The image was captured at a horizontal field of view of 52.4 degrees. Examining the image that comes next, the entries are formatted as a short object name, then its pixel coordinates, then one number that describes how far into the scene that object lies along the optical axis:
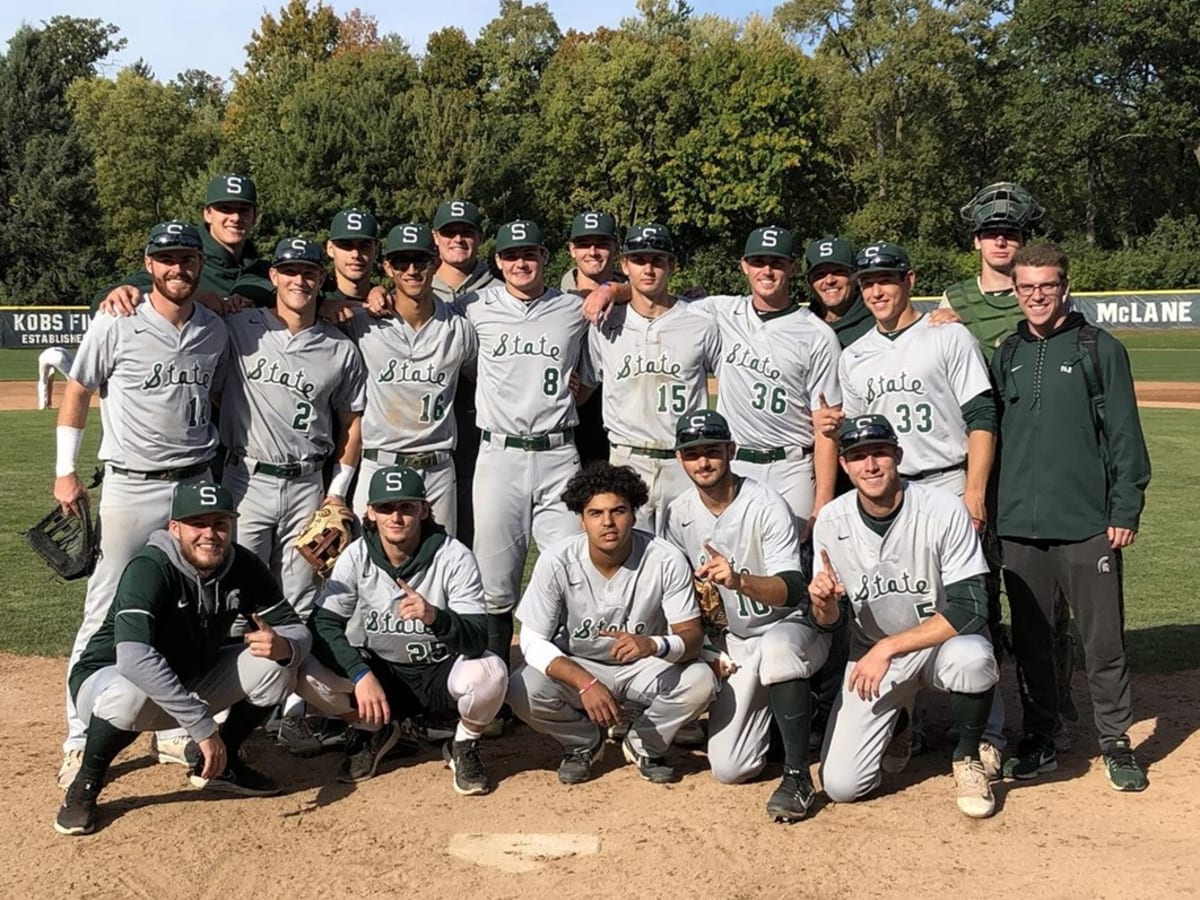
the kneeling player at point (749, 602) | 5.02
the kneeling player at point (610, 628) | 5.18
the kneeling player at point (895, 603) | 4.89
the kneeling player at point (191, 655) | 4.64
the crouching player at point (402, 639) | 5.11
